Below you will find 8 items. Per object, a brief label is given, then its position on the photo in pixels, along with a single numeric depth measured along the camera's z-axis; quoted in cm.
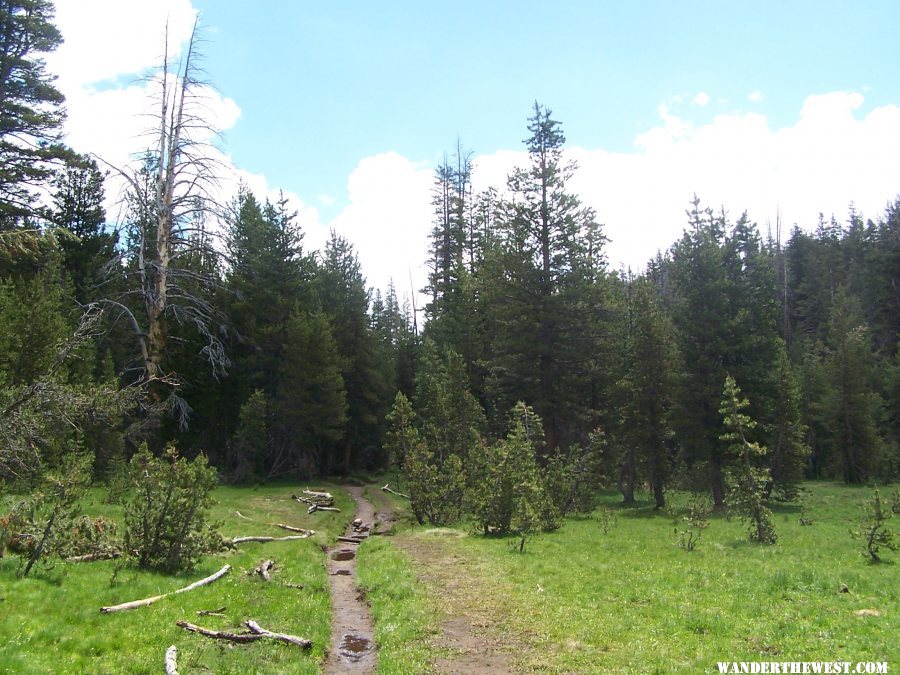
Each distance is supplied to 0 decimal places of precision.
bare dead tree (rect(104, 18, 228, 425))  2169
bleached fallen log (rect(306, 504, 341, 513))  3087
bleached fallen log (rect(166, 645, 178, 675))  828
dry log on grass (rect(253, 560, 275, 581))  1506
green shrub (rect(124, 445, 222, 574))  1391
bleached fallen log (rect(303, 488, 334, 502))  3440
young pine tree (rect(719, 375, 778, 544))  2025
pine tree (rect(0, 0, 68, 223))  2753
